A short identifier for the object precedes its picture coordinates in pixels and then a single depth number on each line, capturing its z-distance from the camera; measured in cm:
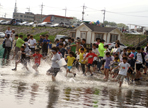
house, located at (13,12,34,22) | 13423
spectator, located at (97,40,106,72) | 1408
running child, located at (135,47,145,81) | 1315
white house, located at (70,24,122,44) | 4275
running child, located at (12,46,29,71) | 1255
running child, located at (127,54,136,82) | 1301
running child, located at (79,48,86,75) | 1301
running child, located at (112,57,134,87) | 1061
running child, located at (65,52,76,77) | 1199
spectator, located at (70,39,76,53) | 1561
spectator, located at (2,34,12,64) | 1634
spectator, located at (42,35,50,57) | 1727
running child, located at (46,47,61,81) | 1034
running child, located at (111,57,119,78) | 1212
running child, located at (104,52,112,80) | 1222
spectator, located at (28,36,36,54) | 1655
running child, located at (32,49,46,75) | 1202
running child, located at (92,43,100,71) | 1354
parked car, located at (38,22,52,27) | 7131
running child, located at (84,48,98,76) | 1291
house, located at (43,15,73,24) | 10692
